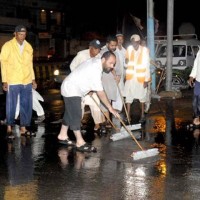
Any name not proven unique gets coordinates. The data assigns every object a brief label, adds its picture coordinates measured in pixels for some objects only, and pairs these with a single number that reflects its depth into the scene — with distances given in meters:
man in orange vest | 10.11
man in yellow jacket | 8.24
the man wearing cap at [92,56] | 8.20
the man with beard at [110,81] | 9.13
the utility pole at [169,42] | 14.48
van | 18.84
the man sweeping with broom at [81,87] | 7.13
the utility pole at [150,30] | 14.88
